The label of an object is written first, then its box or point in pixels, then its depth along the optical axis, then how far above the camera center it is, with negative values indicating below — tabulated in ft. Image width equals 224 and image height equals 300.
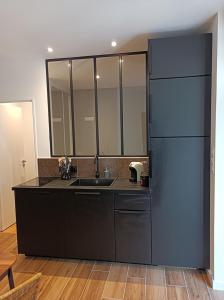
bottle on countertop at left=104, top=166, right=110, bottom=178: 10.84 -1.72
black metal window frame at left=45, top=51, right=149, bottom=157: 10.52 +2.30
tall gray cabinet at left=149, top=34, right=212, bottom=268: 8.03 -0.45
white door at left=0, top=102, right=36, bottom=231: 12.91 -0.90
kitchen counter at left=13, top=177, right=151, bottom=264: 8.98 -3.33
